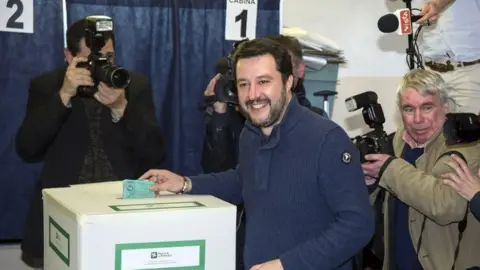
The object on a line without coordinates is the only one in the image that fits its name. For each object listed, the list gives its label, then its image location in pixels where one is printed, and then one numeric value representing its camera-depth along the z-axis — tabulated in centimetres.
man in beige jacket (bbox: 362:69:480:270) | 232
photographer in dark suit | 249
